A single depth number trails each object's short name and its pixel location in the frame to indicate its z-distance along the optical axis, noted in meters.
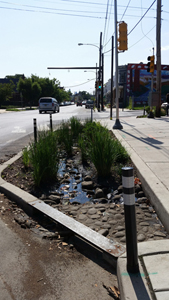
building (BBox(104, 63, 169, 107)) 54.28
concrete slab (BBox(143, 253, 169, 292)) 2.36
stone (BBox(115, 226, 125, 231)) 3.73
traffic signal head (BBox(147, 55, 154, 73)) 18.39
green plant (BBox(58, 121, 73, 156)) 8.05
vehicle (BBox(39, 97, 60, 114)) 32.72
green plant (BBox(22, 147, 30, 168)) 6.32
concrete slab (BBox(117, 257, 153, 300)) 2.29
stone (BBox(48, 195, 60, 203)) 4.88
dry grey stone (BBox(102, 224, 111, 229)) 3.80
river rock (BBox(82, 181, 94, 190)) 5.58
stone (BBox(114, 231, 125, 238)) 3.57
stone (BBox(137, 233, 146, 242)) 3.41
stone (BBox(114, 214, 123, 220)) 4.11
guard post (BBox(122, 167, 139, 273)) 2.46
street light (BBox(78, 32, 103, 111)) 41.01
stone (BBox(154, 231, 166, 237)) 3.48
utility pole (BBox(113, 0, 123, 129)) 12.90
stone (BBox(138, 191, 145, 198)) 5.03
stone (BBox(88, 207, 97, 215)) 4.30
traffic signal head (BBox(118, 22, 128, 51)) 11.83
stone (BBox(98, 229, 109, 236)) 3.57
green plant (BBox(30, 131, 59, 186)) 5.37
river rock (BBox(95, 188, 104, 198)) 5.10
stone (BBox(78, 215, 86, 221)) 4.09
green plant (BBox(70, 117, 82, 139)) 10.27
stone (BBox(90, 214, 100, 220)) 4.14
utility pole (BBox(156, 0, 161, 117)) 18.58
